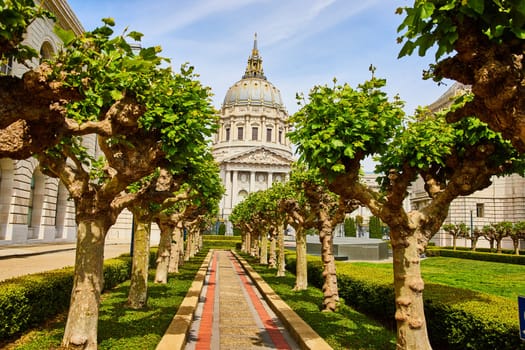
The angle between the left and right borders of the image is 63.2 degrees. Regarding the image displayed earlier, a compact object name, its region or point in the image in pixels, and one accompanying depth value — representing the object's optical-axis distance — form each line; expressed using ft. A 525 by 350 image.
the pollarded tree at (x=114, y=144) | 21.33
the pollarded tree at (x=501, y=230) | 126.82
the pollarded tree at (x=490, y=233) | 132.77
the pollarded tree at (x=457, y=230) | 143.43
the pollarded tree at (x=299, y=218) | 52.37
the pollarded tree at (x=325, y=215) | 39.42
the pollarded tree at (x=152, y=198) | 29.14
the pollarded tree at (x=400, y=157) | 23.27
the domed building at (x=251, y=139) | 342.03
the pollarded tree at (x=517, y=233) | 123.44
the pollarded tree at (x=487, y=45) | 12.78
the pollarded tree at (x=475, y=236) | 138.72
